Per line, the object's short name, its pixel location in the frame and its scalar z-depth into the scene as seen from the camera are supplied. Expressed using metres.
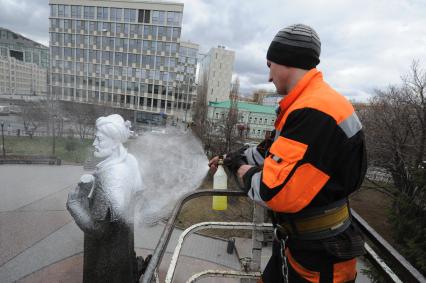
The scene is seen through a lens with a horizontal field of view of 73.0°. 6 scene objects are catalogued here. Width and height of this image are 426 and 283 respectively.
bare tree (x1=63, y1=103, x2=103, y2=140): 24.80
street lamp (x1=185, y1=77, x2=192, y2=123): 60.66
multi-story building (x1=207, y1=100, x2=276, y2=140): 46.78
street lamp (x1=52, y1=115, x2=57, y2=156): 22.71
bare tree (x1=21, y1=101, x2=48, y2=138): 26.12
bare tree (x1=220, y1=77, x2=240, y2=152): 21.12
